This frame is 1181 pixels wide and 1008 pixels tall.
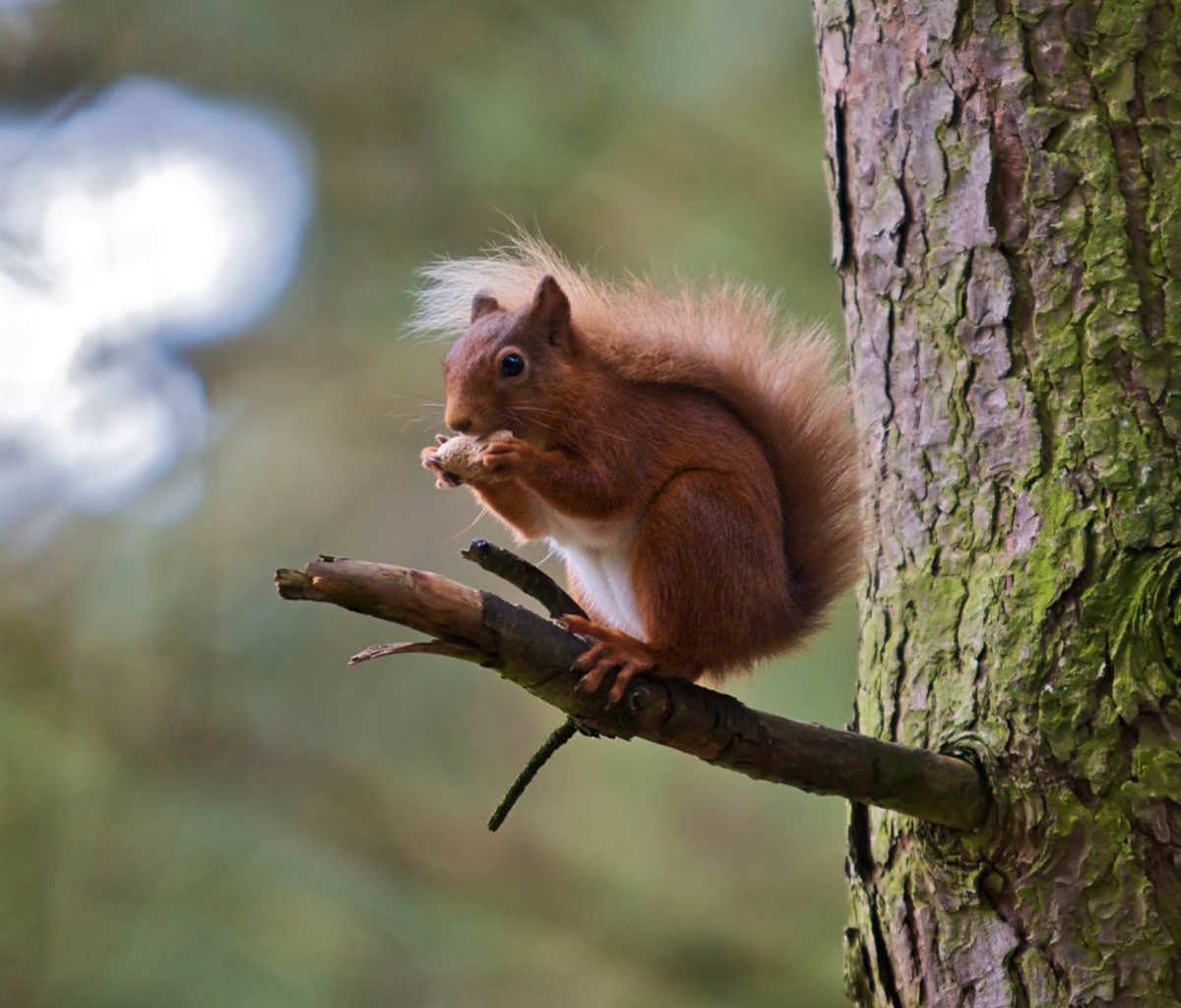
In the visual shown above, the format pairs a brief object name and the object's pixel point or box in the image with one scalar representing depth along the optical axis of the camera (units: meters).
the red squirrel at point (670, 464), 5.89
